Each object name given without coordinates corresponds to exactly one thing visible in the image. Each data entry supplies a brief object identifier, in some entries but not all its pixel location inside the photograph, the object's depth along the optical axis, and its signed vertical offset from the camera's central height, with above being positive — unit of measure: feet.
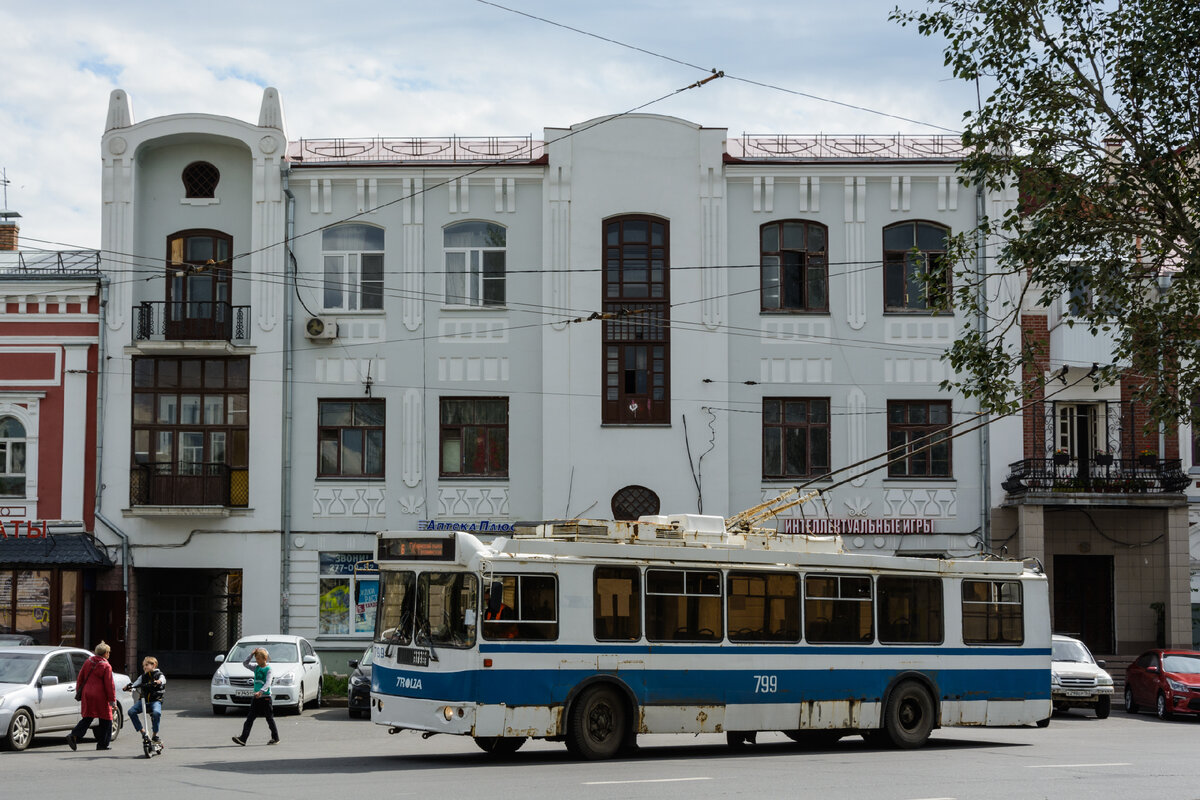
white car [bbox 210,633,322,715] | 91.56 -11.88
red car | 94.48 -12.68
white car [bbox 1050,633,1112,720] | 95.35 -12.67
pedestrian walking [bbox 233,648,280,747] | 66.13 -9.40
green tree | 46.65 +10.22
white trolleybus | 57.67 -6.40
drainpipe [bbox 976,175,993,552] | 115.65 +1.08
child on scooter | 64.28 -8.99
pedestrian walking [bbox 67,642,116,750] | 64.54 -9.08
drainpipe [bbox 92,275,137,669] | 113.60 +3.79
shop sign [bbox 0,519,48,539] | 112.98 -3.12
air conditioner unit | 115.44 +12.62
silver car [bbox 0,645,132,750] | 65.92 -9.47
